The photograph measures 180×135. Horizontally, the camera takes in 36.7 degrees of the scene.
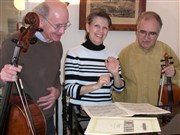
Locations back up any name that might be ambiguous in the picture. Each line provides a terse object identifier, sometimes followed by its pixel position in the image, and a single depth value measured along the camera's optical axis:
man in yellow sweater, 1.89
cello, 1.24
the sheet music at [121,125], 1.03
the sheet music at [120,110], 1.23
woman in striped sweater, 1.61
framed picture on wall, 2.72
